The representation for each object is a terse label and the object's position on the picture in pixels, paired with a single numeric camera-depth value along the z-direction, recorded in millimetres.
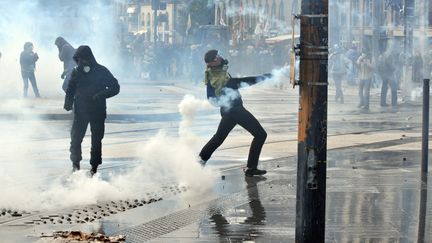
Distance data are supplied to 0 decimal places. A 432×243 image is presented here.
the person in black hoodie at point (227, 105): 13234
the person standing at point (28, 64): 30625
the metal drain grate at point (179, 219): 9562
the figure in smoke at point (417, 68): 34381
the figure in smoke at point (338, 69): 31484
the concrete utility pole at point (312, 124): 8195
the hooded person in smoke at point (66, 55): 19562
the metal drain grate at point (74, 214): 10250
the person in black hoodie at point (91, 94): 13102
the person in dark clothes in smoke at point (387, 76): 30453
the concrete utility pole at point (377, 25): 35116
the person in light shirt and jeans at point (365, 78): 29375
